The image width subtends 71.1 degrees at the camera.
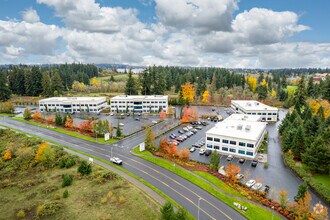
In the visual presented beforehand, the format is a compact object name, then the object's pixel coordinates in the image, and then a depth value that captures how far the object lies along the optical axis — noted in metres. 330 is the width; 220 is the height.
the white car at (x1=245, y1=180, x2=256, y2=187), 45.03
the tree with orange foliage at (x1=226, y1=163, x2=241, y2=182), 46.70
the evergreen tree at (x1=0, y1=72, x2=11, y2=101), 126.81
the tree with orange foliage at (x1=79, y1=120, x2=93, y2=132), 77.19
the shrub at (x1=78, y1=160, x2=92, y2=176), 49.78
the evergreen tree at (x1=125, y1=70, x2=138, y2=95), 133.25
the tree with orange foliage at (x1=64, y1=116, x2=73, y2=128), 82.75
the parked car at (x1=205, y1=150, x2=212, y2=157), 60.81
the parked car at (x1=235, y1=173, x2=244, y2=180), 47.44
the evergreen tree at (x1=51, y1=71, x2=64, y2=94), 141.38
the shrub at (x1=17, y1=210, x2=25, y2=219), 37.56
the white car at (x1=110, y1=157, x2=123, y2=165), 54.27
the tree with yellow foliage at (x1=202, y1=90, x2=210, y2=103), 131.88
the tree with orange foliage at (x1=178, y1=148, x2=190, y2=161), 56.34
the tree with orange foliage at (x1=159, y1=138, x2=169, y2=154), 60.12
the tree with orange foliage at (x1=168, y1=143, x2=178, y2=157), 57.97
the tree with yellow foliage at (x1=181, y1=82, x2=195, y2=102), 130.84
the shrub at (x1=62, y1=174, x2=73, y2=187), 45.91
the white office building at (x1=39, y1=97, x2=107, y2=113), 113.50
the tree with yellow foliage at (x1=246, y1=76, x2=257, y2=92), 165.88
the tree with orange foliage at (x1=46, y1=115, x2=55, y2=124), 90.06
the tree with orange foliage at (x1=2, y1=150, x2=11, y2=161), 58.81
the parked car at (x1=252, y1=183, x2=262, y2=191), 44.06
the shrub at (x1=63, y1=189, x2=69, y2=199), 42.22
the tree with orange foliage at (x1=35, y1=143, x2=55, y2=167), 55.25
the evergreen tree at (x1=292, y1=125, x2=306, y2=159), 57.06
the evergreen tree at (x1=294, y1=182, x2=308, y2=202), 37.56
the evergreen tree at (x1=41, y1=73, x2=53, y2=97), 137.12
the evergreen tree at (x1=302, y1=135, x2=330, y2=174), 48.53
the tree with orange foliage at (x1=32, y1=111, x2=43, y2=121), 95.08
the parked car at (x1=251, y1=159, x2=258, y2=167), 54.40
